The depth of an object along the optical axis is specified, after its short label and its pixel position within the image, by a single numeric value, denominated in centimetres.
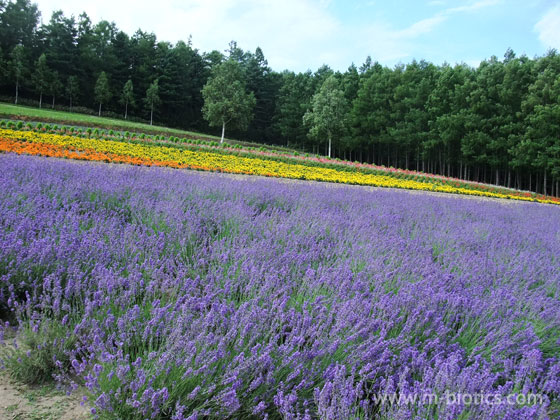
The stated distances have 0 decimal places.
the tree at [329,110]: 3434
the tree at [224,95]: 3156
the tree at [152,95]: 4075
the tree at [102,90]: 3784
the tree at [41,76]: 3522
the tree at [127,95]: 3984
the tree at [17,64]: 3450
